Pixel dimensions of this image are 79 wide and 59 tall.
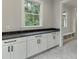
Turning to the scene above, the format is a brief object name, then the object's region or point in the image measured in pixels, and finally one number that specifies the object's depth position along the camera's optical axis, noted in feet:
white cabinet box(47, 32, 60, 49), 8.26
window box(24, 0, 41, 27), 7.41
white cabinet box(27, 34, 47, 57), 5.95
